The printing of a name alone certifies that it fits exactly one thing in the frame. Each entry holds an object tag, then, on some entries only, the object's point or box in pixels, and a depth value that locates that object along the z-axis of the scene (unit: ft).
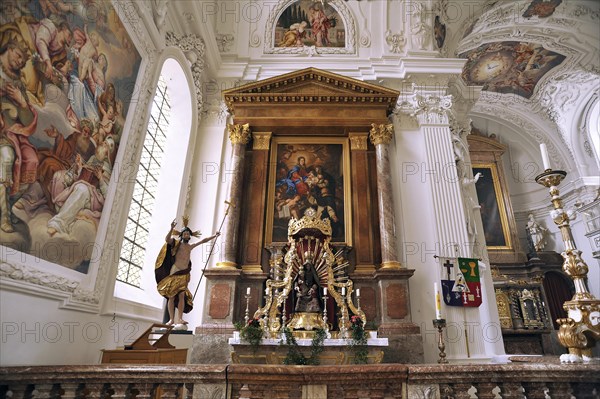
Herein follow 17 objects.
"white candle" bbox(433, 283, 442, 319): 18.16
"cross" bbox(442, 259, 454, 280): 22.00
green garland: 17.46
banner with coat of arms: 21.57
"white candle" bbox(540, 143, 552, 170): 10.45
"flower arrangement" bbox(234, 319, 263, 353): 18.19
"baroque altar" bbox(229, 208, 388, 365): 18.45
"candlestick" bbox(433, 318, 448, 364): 18.29
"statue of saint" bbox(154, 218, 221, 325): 17.11
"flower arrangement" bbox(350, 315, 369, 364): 17.88
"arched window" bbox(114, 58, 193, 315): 20.25
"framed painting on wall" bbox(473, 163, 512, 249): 42.93
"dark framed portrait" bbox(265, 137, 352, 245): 23.35
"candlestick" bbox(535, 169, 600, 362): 8.79
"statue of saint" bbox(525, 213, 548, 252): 42.78
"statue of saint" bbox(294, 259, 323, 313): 20.03
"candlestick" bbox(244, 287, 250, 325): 18.99
